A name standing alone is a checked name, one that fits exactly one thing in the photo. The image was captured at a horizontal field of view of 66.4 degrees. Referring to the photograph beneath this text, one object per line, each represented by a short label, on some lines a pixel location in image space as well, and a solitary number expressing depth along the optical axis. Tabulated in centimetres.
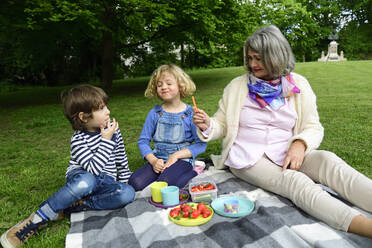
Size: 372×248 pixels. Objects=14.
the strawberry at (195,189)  240
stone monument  2669
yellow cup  241
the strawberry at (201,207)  214
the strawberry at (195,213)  208
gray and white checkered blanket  182
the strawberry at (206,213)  211
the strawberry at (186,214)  210
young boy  223
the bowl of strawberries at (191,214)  205
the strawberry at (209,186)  243
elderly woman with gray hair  227
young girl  281
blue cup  233
